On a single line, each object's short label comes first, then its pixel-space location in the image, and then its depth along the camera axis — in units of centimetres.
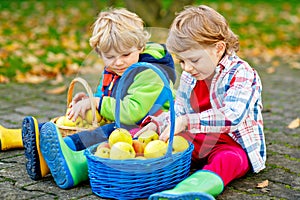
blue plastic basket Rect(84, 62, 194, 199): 251
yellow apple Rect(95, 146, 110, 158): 262
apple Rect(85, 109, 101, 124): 317
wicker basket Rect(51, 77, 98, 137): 300
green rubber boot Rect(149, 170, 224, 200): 232
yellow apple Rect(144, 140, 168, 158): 259
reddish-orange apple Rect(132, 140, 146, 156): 270
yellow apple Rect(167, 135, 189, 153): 271
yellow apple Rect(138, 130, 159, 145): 276
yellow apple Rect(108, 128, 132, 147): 269
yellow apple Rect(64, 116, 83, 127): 317
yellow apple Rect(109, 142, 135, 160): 255
